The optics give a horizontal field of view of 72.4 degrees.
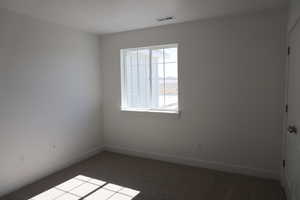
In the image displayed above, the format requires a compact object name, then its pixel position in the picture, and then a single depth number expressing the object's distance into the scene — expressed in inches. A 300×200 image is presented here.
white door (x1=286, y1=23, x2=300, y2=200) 77.9
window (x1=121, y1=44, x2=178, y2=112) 147.9
